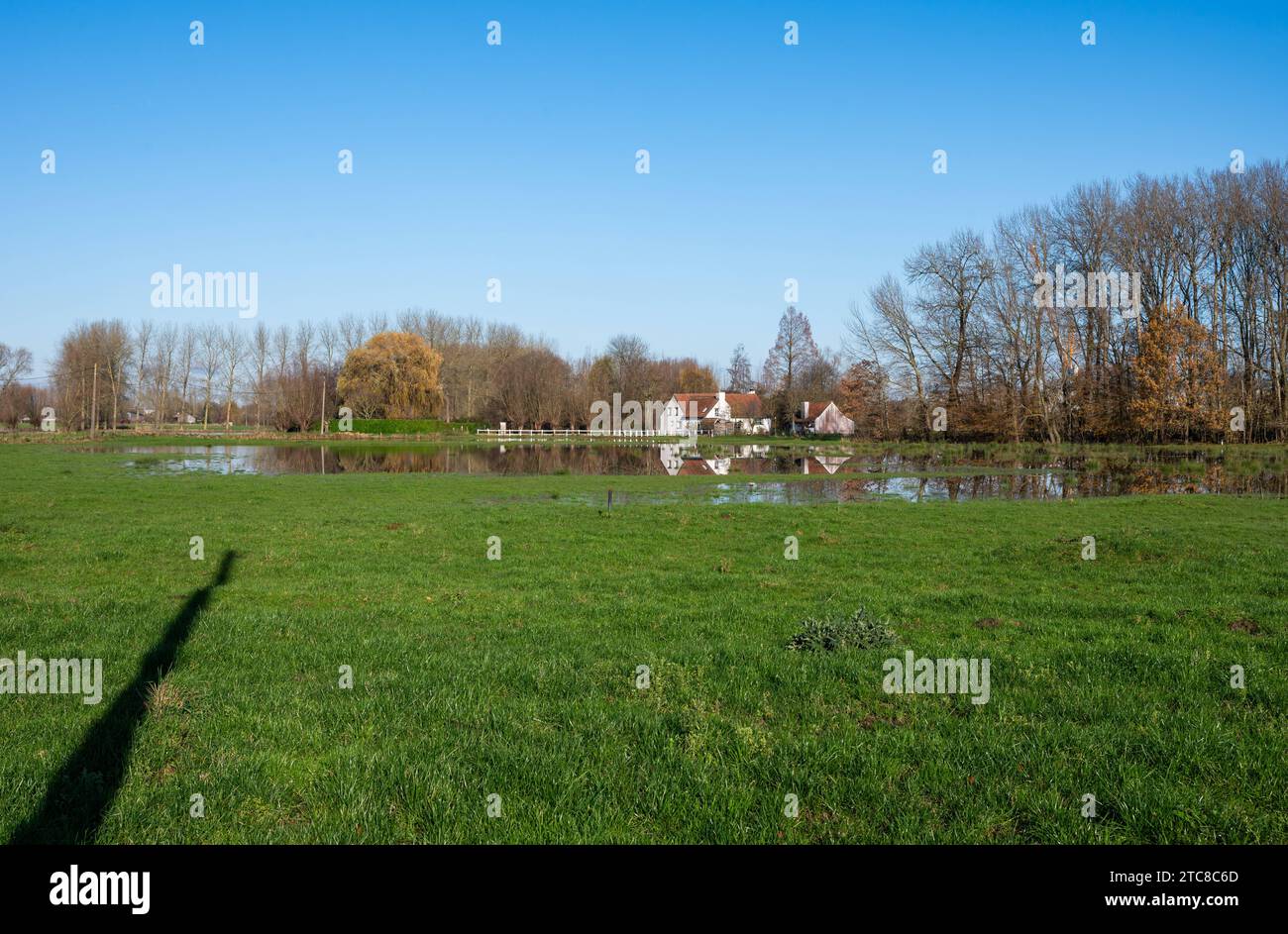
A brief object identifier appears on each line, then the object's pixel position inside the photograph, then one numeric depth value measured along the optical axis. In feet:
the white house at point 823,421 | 348.59
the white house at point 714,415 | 394.32
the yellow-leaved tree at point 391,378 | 326.03
